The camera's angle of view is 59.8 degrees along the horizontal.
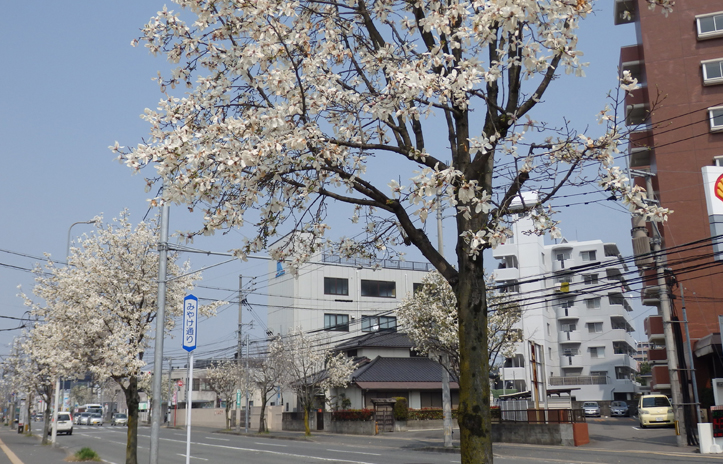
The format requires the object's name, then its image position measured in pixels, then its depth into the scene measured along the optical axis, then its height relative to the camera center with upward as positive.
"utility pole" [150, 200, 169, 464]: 15.59 +1.21
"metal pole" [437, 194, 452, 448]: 27.58 -1.12
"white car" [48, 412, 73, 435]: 53.03 -3.15
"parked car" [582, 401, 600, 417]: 58.94 -3.31
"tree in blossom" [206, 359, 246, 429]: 54.59 +0.25
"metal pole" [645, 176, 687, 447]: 25.33 +0.27
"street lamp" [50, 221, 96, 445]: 31.38 -0.46
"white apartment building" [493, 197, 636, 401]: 69.25 +4.08
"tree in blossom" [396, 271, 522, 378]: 29.28 +2.57
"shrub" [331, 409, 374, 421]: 44.50 -2.58
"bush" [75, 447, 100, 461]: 24.45 -2.70
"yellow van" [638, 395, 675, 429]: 38.09 -2.47
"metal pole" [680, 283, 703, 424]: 25.80 -0.18
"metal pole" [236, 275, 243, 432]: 51.50 +4.83
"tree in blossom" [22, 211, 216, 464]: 18.38 +2.34
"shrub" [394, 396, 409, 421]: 45.15 -2.28
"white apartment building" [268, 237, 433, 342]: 61.88 +8.16
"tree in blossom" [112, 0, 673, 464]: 5.83 +2.50
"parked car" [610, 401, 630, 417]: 58.44 -3.35
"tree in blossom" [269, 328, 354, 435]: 44.97 +0.92
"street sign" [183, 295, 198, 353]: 13.35 +1.28
